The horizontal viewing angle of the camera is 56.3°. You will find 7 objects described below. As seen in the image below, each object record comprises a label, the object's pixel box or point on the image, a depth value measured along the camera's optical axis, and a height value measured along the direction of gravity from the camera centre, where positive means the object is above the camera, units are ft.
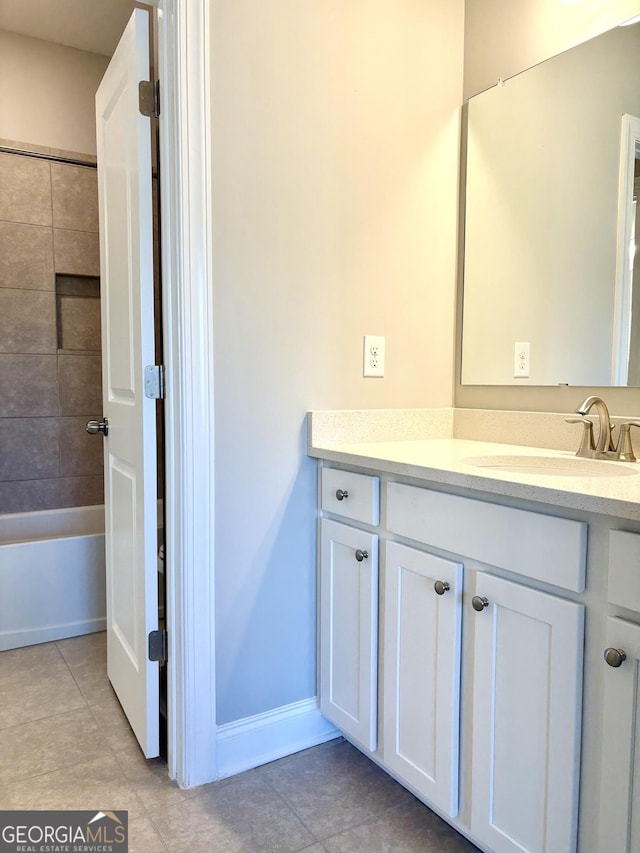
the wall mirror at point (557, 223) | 4.84 +1.46
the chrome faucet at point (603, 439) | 4.58 -0.43
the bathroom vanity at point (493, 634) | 3.08 -1.58
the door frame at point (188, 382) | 4.60 +0.00
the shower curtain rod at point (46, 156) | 9.04 +3.49
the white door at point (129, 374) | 4.96 +0.08
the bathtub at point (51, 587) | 7.63 -2.70
